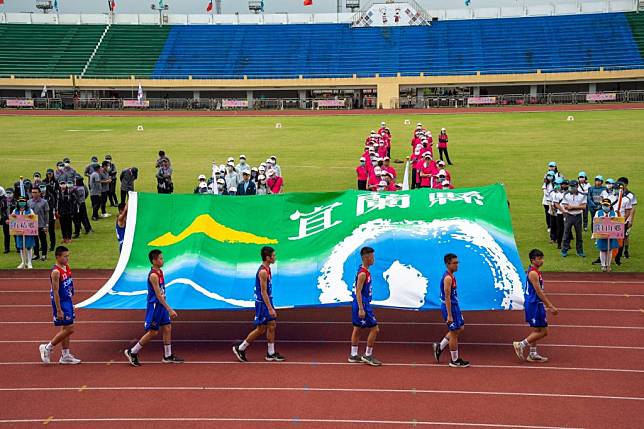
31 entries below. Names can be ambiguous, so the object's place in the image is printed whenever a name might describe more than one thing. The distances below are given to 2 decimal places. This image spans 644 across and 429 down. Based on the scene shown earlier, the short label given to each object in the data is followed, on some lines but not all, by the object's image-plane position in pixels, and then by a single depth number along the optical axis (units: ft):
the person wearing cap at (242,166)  66.67
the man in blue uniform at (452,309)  34.06
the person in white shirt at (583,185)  55.30
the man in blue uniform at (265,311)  34.73
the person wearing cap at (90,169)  69.87
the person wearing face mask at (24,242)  53.42
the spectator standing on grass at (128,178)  71.04
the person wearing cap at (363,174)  67.82
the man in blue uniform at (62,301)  34.81
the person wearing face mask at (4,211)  58.12
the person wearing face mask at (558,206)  53.88
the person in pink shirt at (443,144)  92.94
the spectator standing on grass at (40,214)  55.06
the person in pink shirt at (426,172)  64.13
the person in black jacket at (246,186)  58.49
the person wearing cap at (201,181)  58.49
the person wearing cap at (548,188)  57.72
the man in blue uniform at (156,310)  34.68
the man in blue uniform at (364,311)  34.45
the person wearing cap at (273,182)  62.75
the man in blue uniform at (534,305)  33.86
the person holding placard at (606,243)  49.90
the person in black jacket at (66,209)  59.93
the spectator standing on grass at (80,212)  63.21
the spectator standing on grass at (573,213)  52.95
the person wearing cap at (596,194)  55.15
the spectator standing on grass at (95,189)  68.59
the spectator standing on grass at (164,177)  70.69
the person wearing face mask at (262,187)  62.59
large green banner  37.40
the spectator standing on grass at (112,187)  72.70
